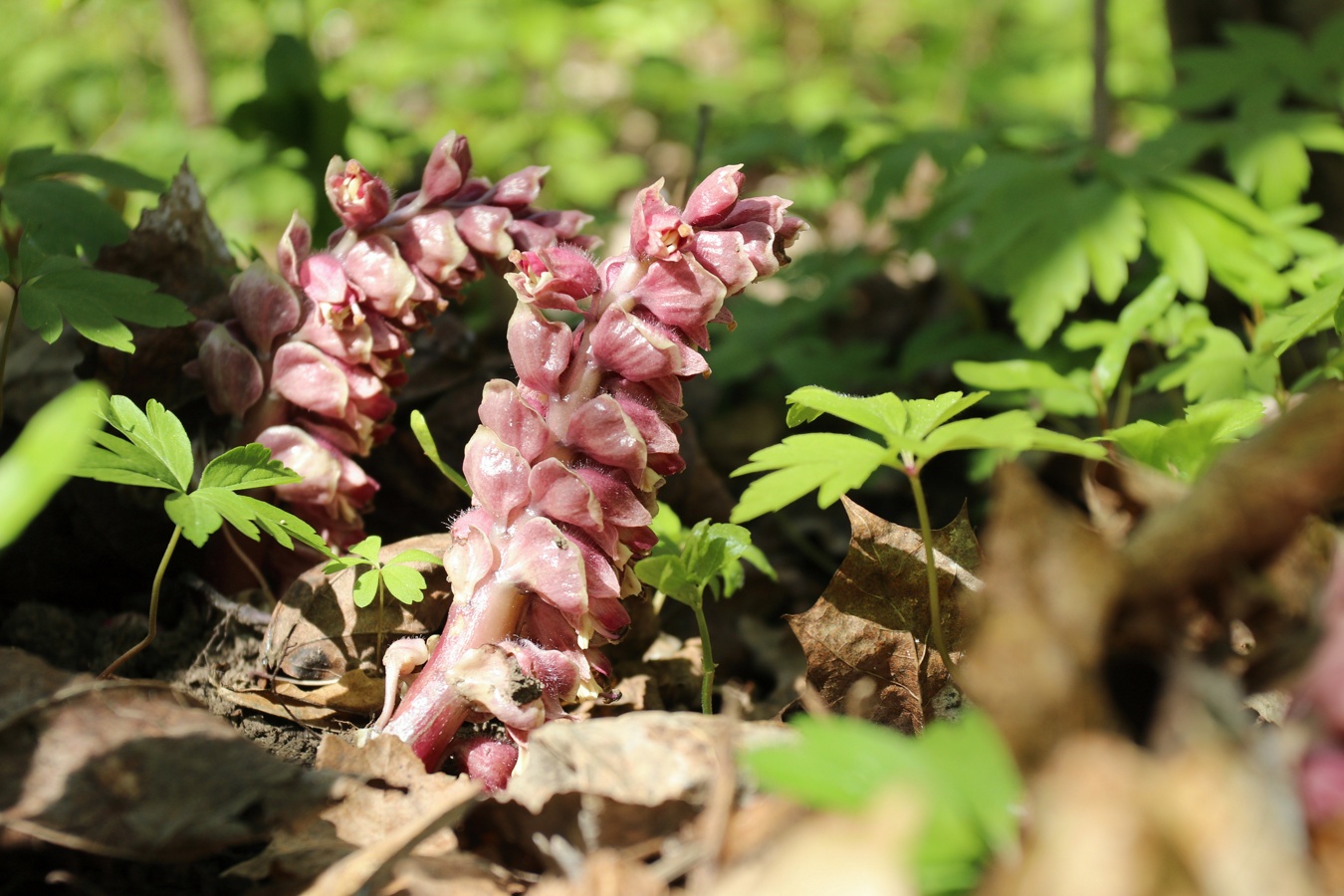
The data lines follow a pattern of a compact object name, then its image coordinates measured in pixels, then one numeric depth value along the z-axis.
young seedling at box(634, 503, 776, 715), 0.57
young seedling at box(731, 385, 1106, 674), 0.52
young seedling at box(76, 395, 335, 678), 0.55
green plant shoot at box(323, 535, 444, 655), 0.57
